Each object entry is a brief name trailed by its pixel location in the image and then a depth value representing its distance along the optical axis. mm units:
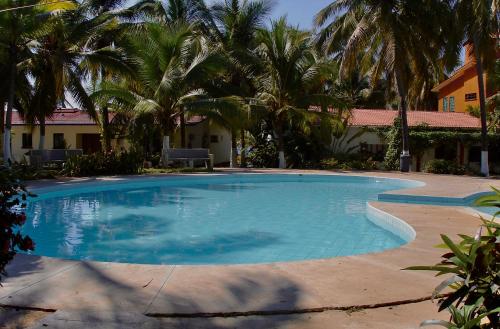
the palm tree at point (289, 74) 22609
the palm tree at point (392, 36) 19938
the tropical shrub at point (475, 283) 2334
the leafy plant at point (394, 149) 23641
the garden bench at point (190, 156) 20778
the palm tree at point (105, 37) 18297
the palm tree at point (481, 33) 19234
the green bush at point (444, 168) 21594
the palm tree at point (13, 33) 14945
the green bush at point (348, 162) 23500
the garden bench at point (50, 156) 17422
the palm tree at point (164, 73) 19820
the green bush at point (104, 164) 16781
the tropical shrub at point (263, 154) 25172
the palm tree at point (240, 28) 24016
